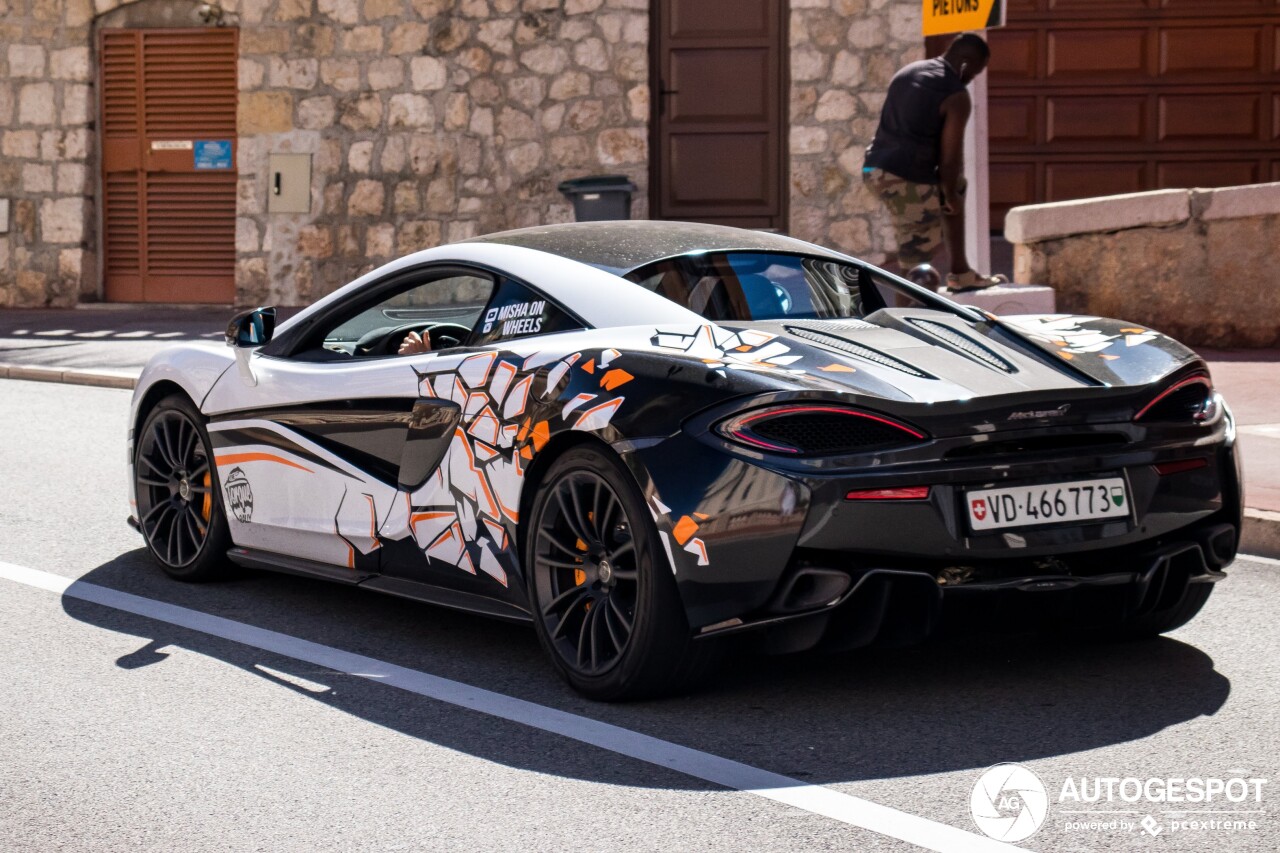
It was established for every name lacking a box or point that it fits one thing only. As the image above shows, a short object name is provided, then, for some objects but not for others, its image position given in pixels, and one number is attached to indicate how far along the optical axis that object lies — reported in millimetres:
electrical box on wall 19172
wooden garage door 18516
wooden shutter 19906
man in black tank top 11938
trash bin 17781
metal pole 13578
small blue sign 19906
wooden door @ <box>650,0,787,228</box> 18531
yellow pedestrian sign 12688
